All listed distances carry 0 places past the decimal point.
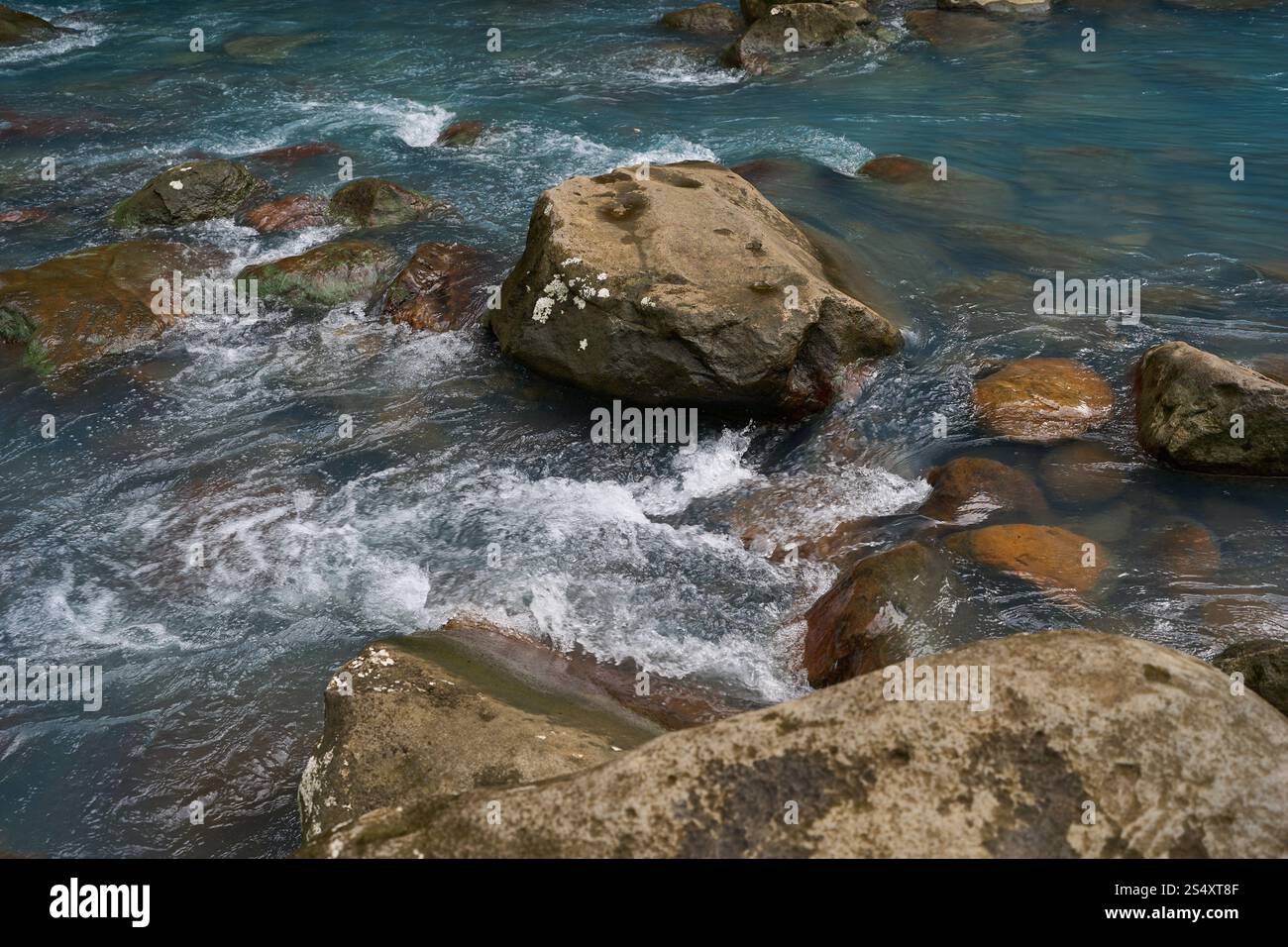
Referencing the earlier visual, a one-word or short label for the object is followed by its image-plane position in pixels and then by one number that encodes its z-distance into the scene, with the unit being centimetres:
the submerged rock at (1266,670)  480
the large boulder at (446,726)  470
